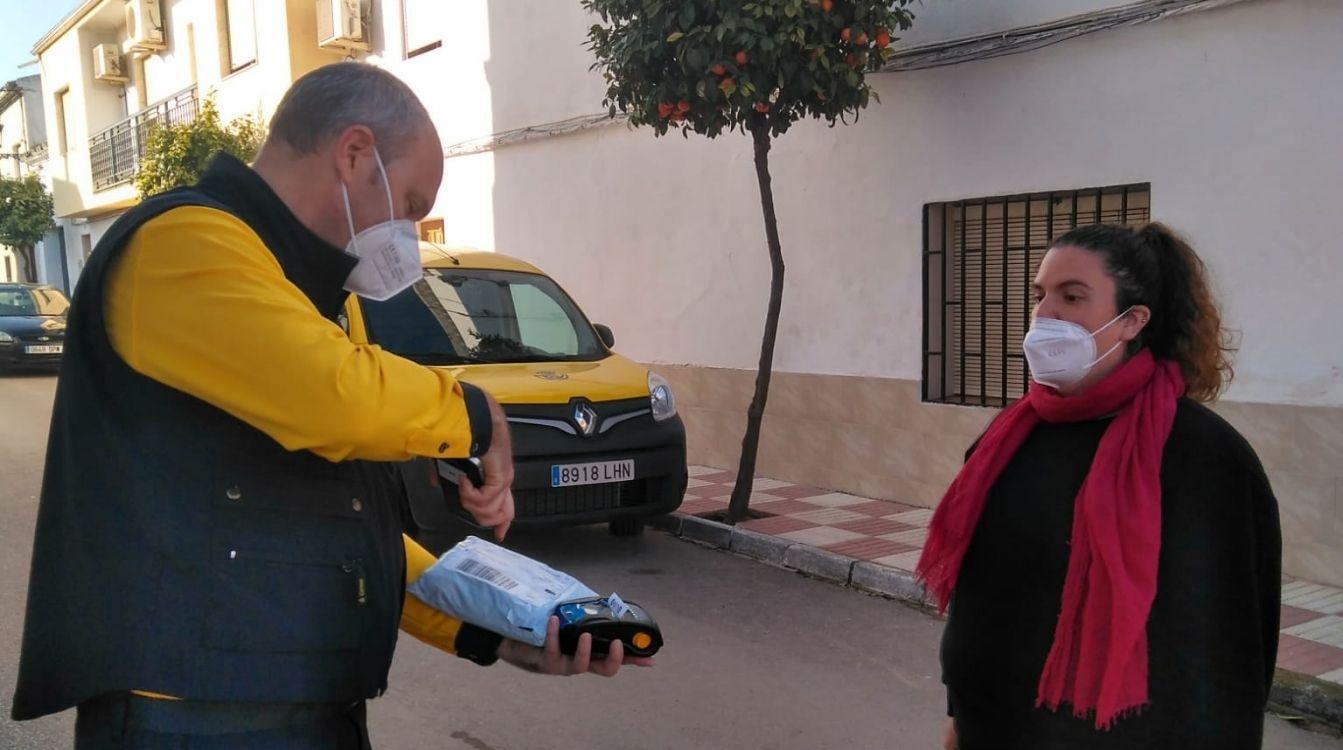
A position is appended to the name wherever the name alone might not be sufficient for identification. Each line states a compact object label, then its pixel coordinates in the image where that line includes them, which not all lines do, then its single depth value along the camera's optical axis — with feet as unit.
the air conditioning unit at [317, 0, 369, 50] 45.52
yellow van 21.09
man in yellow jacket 4.54
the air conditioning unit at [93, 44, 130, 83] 81.05
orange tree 21.31
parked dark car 58.23
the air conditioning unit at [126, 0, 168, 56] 69.36
